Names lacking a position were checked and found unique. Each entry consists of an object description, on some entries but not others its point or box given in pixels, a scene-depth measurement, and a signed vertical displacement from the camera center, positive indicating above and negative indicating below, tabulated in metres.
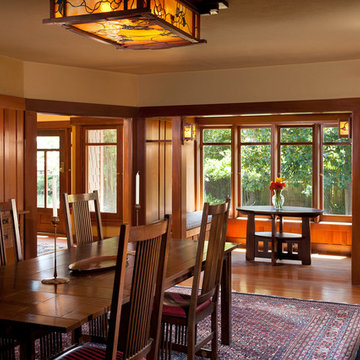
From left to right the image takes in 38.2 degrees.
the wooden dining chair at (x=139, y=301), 2.05 -0.54
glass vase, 7.10 -0.33
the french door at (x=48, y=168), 8.95 +0.15
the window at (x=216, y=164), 8.65 +0.20
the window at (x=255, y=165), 8.38 +0.18
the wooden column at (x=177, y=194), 7.00 -0.24
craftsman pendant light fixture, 2.73 +0.87
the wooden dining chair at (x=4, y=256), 2.84 -0.51
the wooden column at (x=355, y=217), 5.66 -0.45
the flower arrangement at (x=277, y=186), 7.09 -0.13
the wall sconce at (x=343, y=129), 7.16 +0.65
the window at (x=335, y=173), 7.87 +0.05
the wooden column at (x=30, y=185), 5.67 -0.09
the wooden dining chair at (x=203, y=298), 3.05 -0.77
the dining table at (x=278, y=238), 6.73 -0.82
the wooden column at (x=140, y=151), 6.57 +0.32
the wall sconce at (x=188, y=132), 6.92 +0.60
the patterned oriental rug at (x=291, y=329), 3.63 -1.22
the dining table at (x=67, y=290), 2.10 -0.55
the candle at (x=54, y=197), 2.63 -0.11
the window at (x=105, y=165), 8.21 +0.18
